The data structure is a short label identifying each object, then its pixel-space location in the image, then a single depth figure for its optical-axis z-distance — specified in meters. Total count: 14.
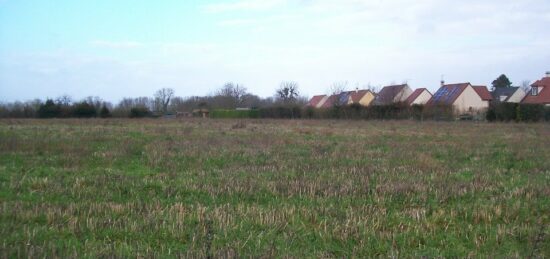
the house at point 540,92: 62.79
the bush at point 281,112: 65.69
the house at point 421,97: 81.12
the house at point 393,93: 75.44
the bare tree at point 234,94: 111.11
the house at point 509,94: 80.94
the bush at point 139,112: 67.38
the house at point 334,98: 78.44
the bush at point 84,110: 63.81
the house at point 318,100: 109.88
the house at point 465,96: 72.88
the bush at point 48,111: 62.94
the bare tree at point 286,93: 97.88
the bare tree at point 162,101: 113.50
